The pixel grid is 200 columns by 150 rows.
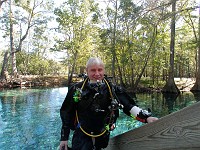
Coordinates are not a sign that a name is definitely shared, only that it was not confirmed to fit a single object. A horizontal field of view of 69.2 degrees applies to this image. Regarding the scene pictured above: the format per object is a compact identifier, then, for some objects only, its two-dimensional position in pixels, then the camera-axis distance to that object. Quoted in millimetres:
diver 1328
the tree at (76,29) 20459
